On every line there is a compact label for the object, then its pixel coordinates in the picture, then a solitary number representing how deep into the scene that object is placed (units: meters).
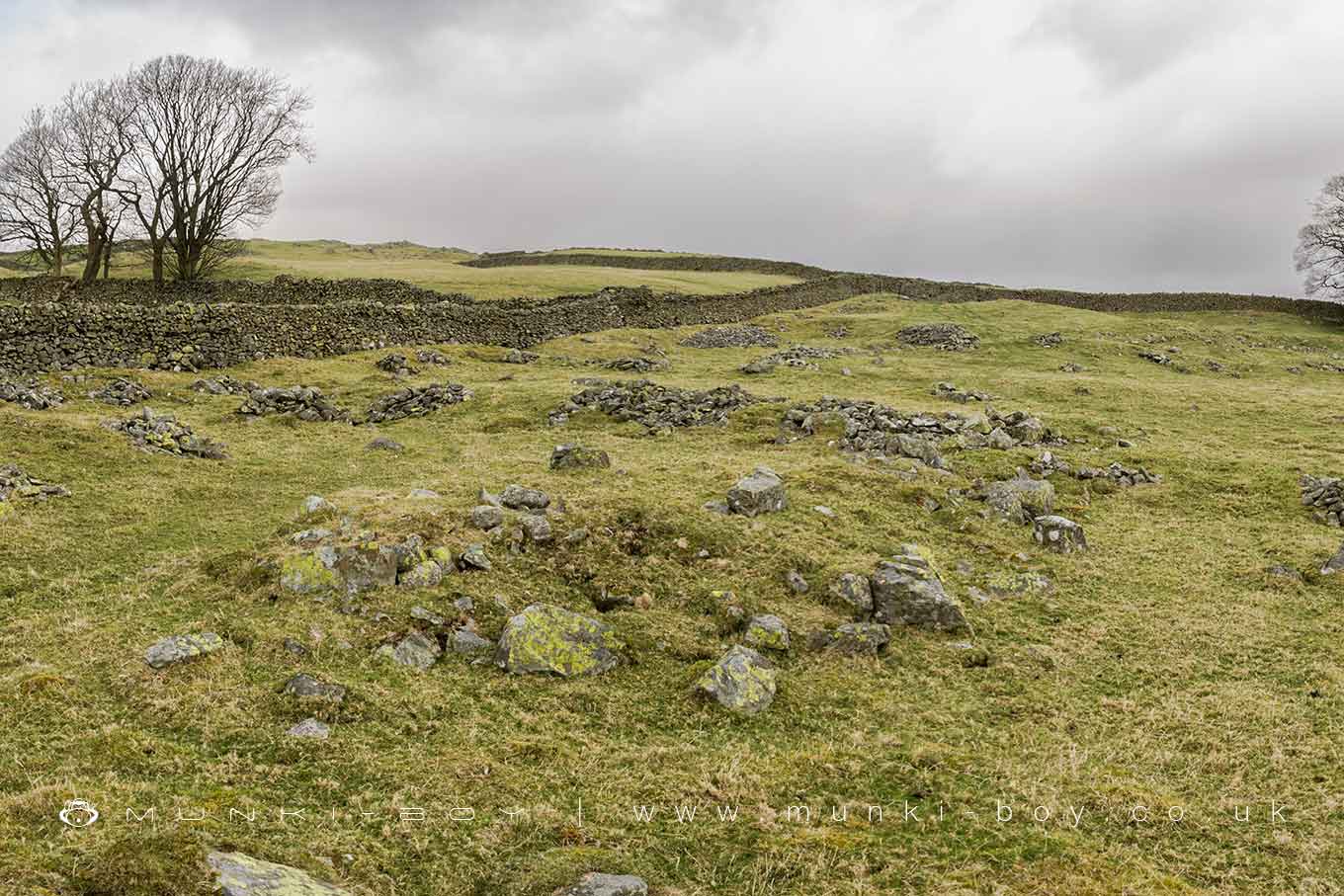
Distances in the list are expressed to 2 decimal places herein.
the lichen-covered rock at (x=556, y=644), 9.70
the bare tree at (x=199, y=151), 45.72
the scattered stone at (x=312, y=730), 7.88
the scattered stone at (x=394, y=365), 33.97
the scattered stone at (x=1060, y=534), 15.12
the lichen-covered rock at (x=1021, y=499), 16.28
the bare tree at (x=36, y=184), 48.34
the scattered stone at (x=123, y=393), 24.41
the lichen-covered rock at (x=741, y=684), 9.23
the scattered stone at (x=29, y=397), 21.81
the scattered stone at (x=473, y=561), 11.67
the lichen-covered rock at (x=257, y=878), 5.10
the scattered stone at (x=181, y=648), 8.88
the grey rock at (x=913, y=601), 11.55
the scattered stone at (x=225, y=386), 27.53
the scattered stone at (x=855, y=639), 10.62
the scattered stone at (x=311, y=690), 8.51
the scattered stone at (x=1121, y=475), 19.59
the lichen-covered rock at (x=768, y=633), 10.58
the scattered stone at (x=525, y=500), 14.16
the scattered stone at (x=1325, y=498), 16.80
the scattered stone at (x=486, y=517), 12.77
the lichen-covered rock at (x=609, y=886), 5.86
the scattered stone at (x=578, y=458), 18.36
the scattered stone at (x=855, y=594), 11.81
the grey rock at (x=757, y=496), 14.87
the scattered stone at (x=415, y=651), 9.58
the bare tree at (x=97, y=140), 45.03
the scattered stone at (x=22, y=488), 14.13
